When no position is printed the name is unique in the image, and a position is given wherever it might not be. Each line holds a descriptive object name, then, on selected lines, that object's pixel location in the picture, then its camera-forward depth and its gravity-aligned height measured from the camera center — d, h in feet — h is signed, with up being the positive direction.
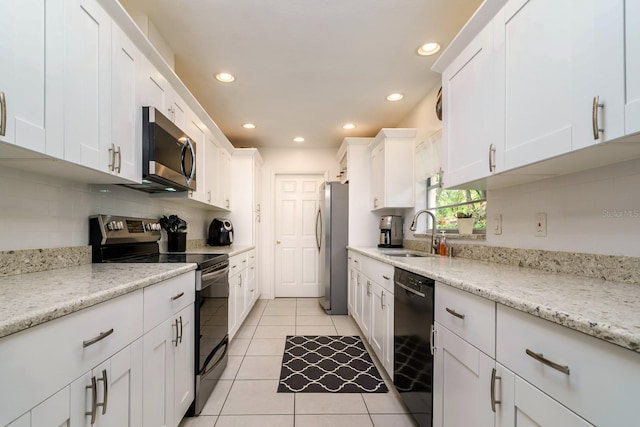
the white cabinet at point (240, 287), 8.78 -2.52
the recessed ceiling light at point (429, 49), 7.22 +4.34
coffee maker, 11.25 -0.54
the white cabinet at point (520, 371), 2.02 -1.38
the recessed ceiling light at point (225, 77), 8.51 +4.17
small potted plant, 7.16 -0.08
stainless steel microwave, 5.49 +1.28
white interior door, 15.88 -1.03
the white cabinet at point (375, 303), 6.82 -2.48
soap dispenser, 7.82 -0.76
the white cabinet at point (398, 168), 10.64 +1.85
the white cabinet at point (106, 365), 2.21 -1.52
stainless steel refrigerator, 12.52 -1.11
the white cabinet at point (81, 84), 3.50 +1.78
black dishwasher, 4.77 -2.32
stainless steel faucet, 8.02 -0.53
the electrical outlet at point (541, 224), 4.81 -0.07
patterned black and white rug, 6.78 -3.99
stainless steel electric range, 5.52 -1.25
